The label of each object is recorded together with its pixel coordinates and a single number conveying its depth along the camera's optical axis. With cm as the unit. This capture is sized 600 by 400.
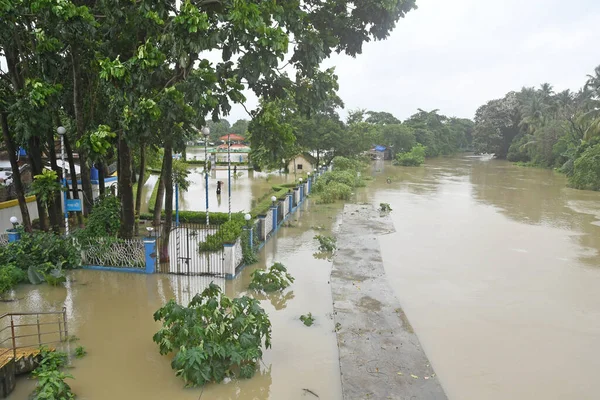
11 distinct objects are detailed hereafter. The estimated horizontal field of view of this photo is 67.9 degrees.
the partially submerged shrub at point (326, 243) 1373
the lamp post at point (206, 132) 1217
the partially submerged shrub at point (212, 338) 627
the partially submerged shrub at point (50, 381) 554
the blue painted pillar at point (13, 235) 1162
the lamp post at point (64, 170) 1041
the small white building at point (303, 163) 3953
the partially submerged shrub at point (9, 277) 967
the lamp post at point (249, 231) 1252
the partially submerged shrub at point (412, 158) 5234
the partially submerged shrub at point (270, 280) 1014
